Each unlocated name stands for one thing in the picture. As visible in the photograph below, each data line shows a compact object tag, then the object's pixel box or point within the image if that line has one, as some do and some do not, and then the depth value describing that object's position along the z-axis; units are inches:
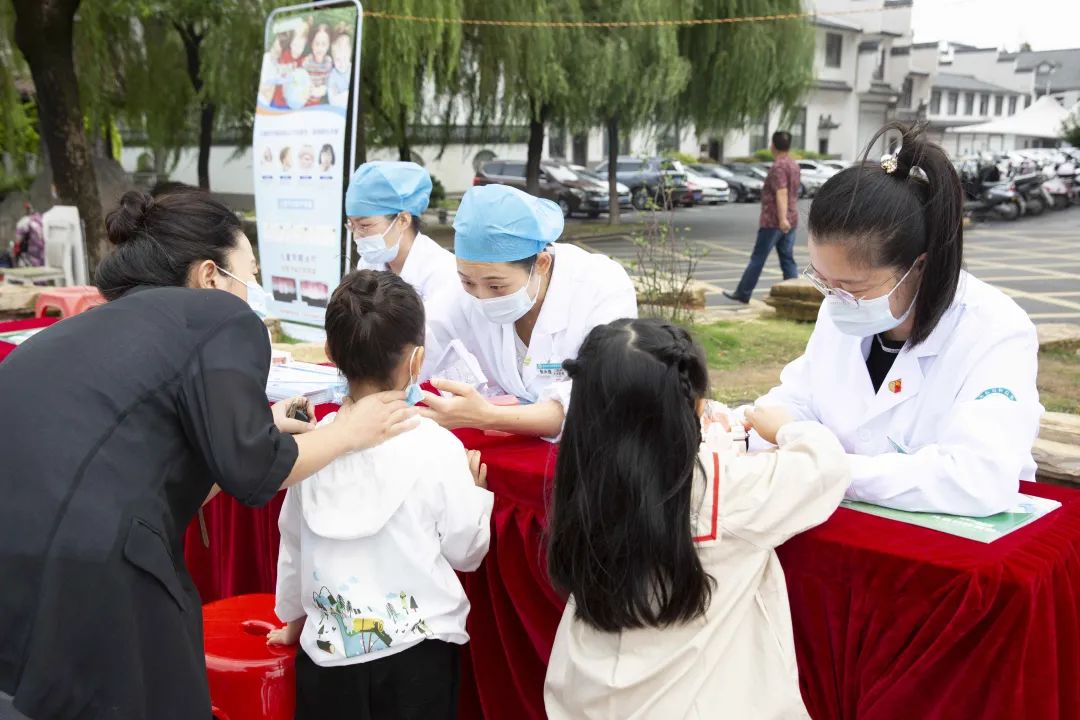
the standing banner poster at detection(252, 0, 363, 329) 181.5
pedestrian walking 316.5
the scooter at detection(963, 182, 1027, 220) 703.1
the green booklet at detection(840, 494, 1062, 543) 58.2
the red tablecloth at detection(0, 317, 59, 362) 135.0
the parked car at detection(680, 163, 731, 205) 962.7
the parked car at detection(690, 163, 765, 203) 1018.1
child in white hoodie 63.9
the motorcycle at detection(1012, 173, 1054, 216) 727.1
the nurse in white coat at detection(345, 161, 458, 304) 117.3
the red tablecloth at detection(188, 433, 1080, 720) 52.1
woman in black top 49.6
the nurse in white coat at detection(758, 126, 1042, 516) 61.6
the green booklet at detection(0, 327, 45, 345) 122.1
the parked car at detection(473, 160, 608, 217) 784.3
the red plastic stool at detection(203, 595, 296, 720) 69.6
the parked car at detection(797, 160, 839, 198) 1007.0
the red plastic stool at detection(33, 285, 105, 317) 179.3
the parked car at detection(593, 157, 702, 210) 778.6
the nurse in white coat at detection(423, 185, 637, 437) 81.7
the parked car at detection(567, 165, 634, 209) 823.3
